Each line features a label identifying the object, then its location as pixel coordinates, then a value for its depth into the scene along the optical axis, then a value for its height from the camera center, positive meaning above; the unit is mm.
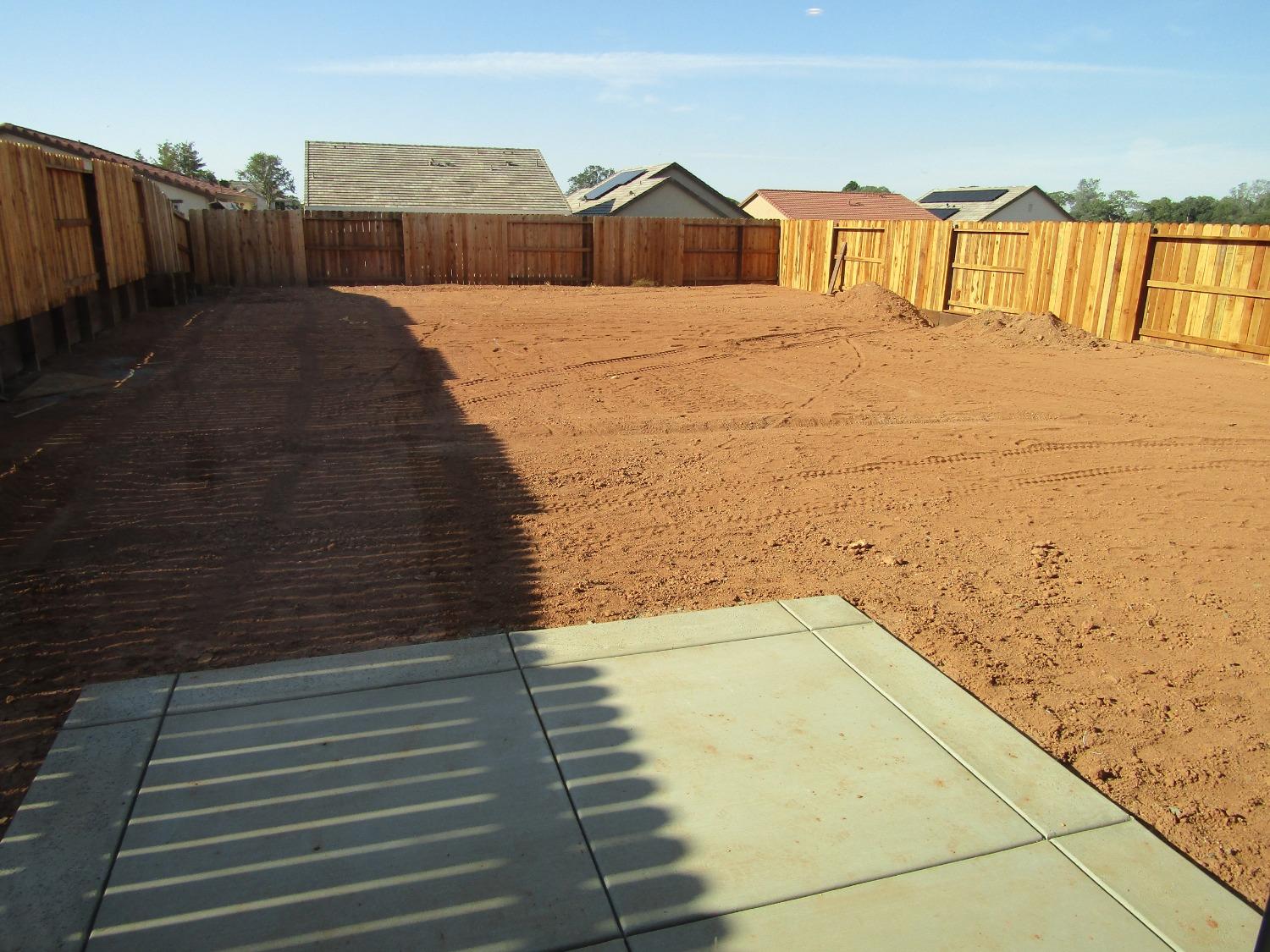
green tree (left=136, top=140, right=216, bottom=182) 80062 +6515
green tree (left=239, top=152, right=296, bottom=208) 99912 +6792
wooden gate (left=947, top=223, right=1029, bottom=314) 16391 -349
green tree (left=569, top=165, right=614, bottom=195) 145125 +10408
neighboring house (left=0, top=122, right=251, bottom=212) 25406 +1936
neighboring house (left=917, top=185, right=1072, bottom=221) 42938 +2097
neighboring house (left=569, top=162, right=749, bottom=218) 38438 +1895
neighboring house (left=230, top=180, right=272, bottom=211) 45828 +1931
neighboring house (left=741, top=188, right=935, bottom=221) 40312 +1811
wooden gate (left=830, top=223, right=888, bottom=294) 20516 -122
